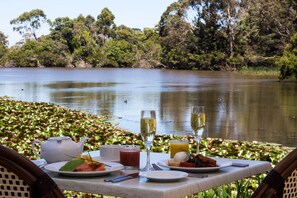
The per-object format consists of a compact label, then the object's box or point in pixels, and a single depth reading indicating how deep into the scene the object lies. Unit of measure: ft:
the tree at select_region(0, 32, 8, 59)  256.95
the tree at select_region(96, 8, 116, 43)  273.54
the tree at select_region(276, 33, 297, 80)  91.30
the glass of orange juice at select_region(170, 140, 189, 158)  9.00
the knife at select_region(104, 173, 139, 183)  7.18
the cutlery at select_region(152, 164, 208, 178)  7.67
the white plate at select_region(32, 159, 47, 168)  8.29
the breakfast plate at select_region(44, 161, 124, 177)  7.46
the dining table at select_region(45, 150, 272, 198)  6.70
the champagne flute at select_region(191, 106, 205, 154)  8.89
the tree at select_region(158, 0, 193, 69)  191.93
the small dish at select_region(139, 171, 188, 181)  7.11
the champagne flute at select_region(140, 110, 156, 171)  7.90
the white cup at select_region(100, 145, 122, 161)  8.95
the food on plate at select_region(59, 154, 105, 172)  7.55
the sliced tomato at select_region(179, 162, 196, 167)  8.05
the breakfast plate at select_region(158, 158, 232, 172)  7.90
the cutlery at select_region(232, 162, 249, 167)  8.72
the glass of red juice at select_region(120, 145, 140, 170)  8.26
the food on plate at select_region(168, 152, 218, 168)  8.09
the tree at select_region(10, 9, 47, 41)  294.25
